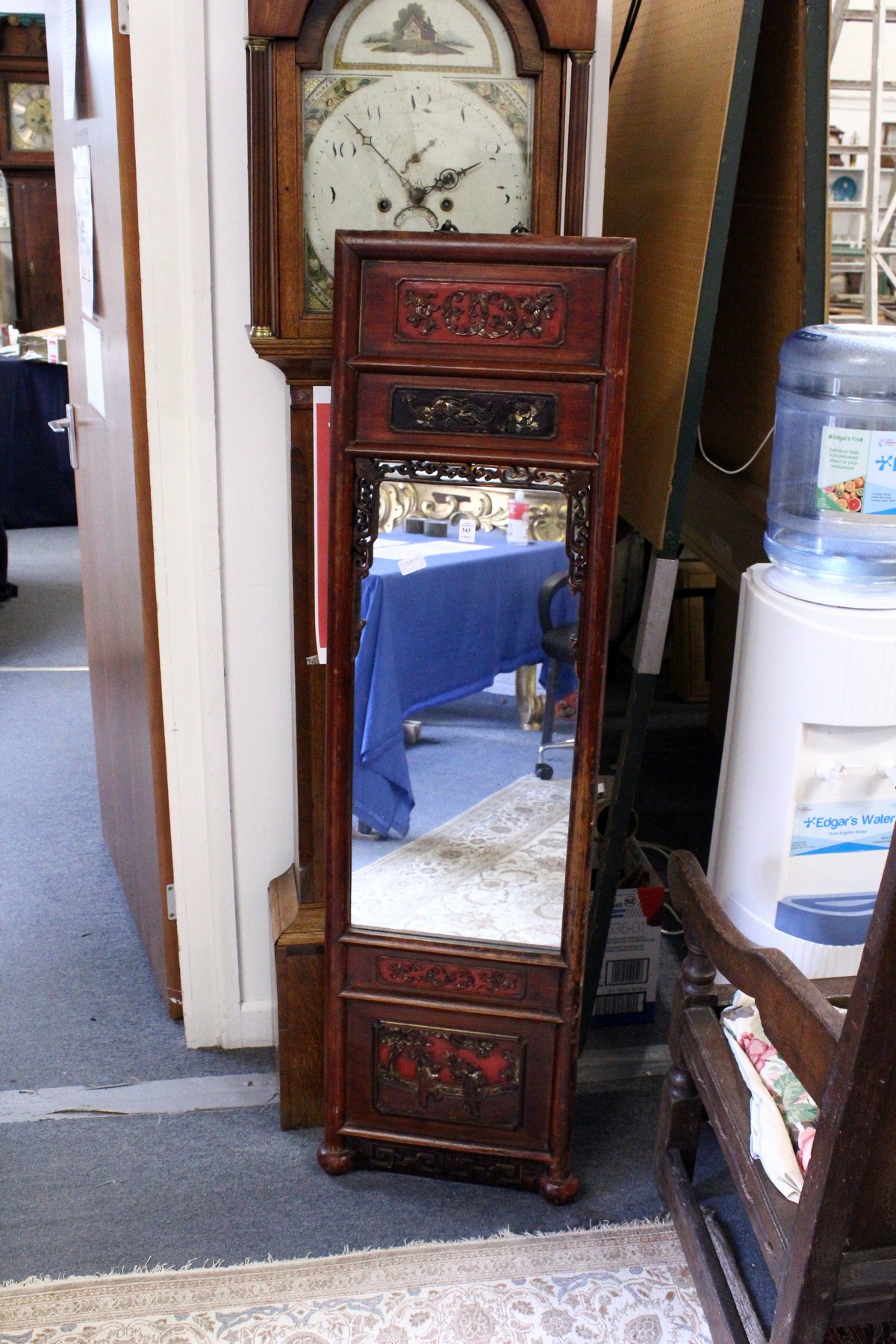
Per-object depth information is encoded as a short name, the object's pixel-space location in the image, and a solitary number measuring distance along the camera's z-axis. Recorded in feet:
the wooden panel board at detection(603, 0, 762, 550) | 6.06
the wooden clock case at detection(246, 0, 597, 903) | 5.37
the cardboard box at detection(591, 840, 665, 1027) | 7.69
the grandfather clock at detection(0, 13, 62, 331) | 23.12
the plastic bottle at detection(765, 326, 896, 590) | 6.02
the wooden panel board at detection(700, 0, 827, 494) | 6.20
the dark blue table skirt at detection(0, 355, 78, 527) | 19.62
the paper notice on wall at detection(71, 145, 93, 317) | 7.39
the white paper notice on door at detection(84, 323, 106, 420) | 7.88
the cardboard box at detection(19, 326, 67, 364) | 19.43
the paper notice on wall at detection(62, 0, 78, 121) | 7.41
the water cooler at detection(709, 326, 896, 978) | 5.92
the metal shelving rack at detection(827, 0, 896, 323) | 10.64
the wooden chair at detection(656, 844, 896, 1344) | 3.95
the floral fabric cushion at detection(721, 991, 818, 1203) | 4.99
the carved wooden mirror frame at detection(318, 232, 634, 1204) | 5.29
